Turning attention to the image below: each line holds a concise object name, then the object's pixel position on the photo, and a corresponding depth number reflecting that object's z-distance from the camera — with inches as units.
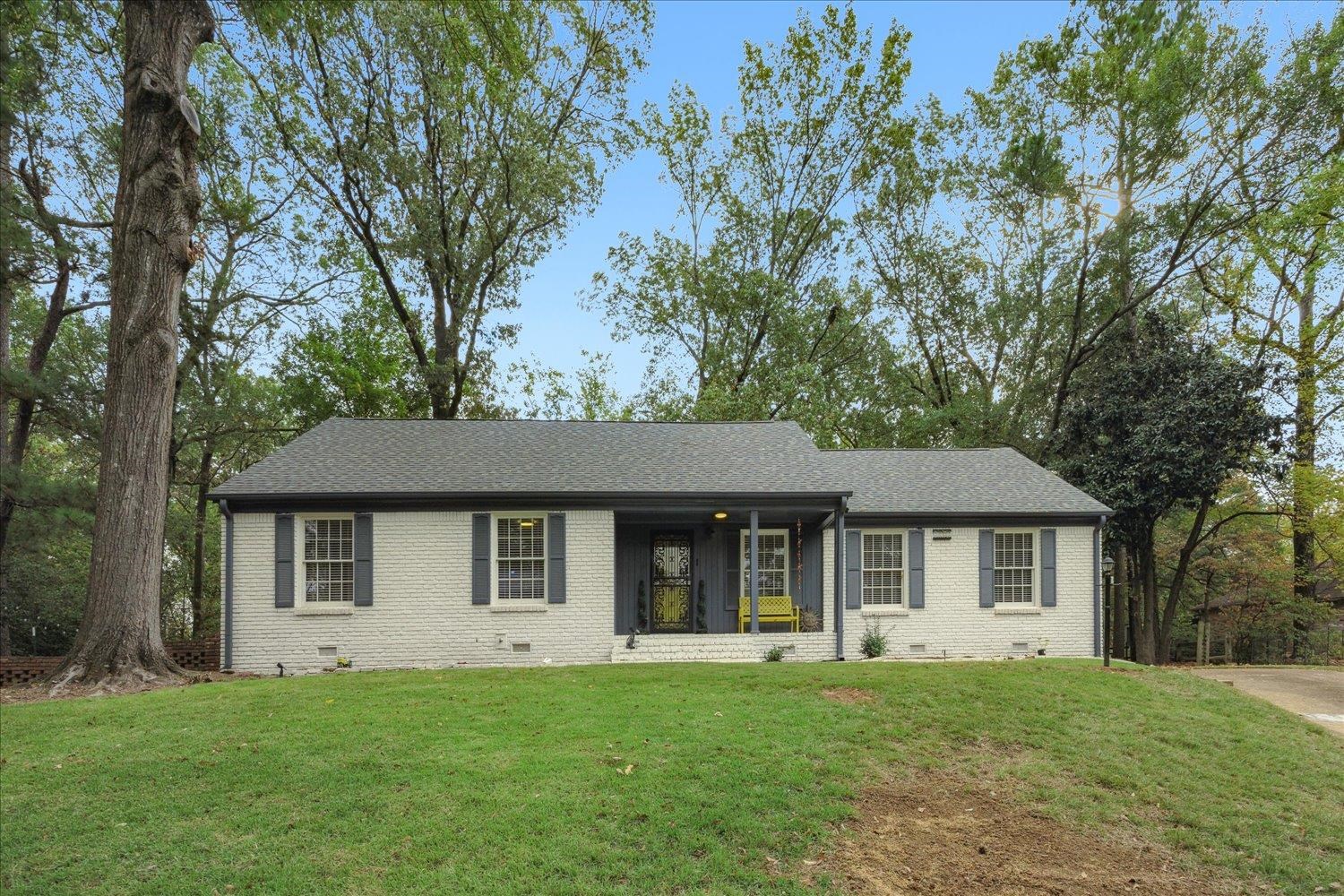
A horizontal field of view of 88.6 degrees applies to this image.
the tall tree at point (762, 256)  880.3
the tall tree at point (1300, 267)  668.1
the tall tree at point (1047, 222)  716.0
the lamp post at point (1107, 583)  509.0
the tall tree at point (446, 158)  731.4
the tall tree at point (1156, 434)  639.8
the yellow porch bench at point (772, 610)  539.8
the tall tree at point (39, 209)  520.7
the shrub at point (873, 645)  518.9
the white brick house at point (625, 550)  479.2
